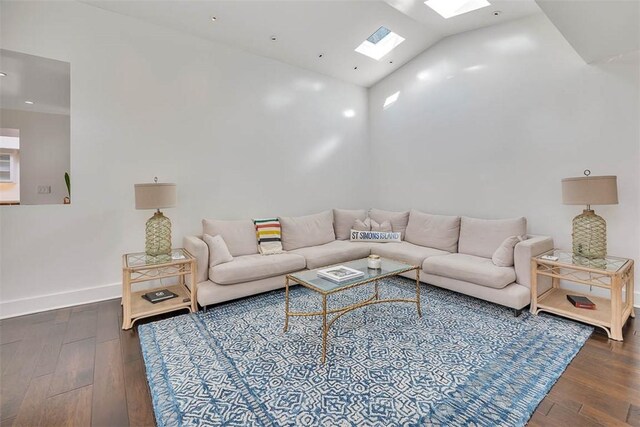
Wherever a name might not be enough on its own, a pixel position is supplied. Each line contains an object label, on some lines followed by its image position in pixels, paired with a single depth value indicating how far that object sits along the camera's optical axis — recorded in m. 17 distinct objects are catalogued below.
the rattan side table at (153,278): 2.60
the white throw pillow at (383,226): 4.44
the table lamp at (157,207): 2.90
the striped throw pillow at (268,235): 3.68
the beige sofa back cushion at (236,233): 3.51
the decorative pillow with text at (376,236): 4.28
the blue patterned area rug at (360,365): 1.59
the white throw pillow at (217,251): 3.09
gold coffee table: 2.24
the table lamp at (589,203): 2.57
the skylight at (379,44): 4.22
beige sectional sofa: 2.88
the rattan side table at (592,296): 2.36
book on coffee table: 2.47
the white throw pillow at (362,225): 4.50
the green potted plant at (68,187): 3.21
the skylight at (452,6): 3.47
